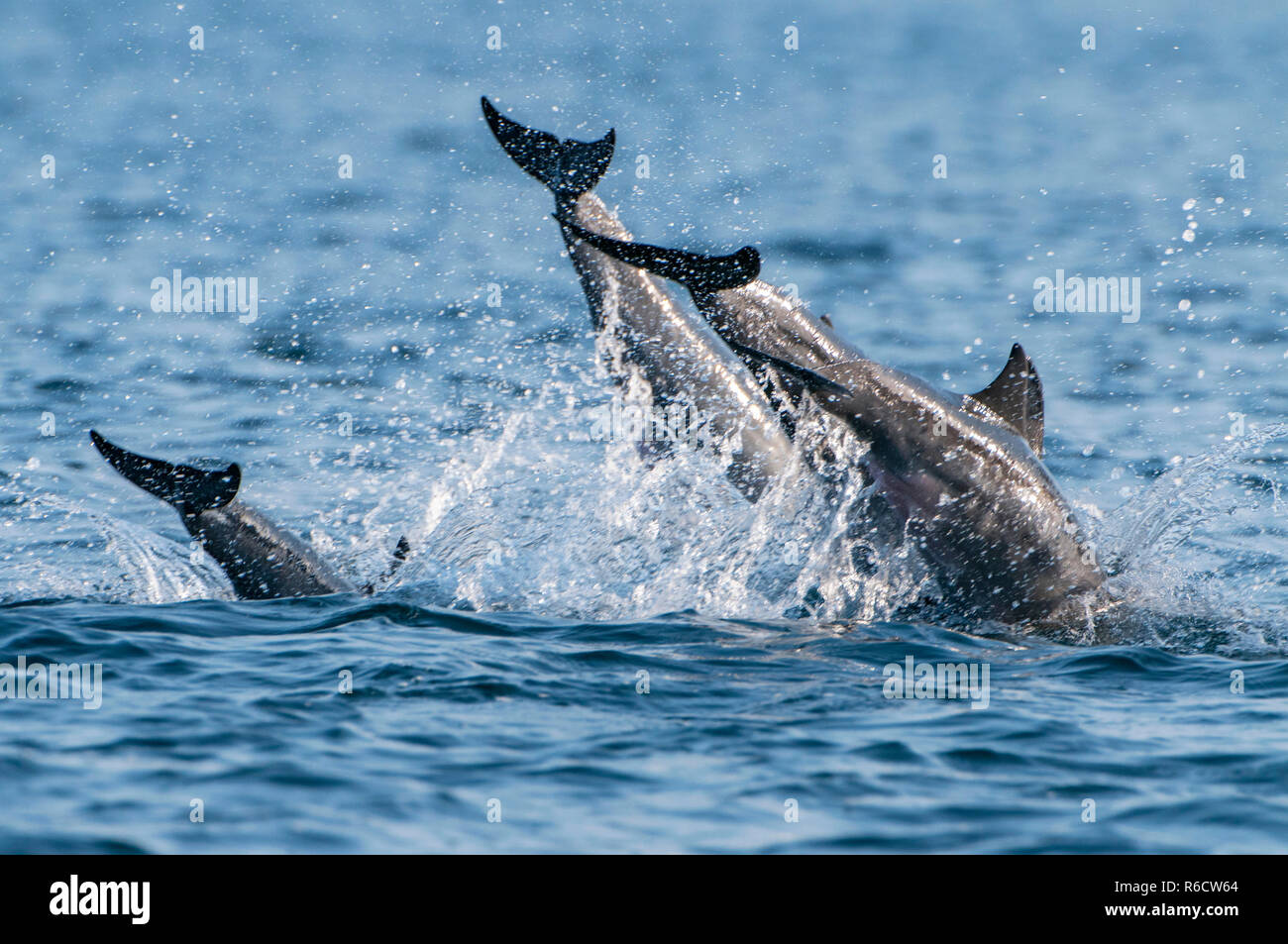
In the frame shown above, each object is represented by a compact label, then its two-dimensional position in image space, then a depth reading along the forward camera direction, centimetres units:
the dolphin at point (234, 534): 1167
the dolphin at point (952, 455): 1101
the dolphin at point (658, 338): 1275
